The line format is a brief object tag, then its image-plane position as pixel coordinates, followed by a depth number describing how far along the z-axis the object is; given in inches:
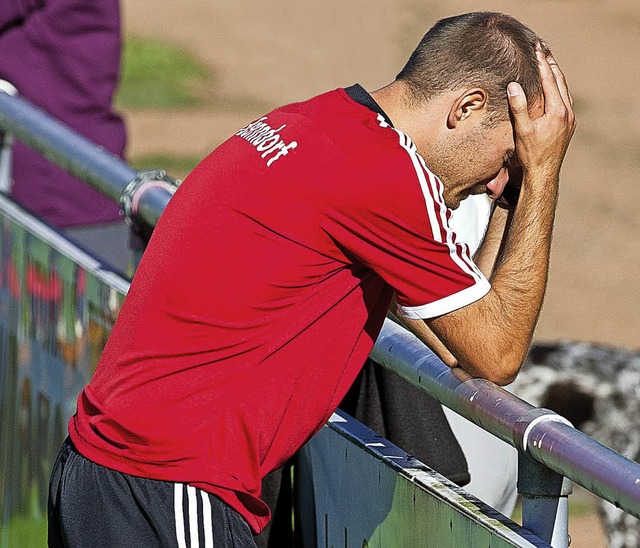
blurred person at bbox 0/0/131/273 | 588.4
